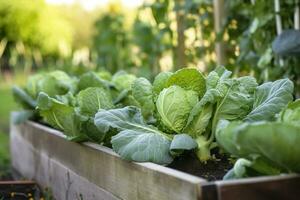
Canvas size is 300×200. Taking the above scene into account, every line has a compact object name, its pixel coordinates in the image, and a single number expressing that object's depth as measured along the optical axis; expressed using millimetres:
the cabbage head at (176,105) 2188
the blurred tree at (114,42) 9070
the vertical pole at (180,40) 5754
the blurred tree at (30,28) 22344
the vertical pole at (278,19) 3764
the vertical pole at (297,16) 3775
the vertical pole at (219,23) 4699
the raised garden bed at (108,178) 1598
